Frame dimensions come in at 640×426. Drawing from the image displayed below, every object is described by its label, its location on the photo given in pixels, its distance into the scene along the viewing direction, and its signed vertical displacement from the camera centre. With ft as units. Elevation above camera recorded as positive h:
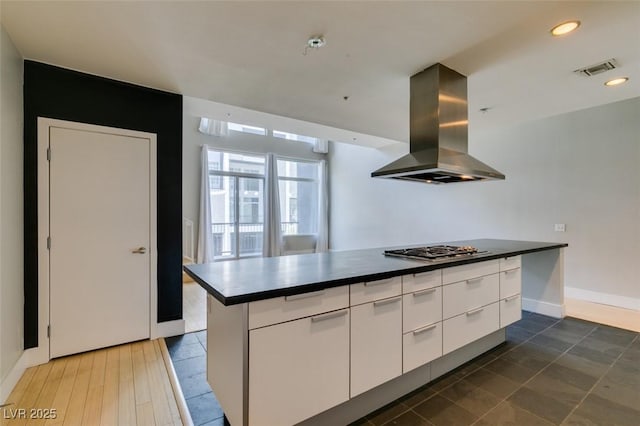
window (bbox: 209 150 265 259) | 22.93 +0.56
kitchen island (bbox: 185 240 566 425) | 4.42 -2.19
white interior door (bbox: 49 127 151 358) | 8.16 -0.89
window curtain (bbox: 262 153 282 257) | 24.49 -0.17
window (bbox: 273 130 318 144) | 25.52 +6.52
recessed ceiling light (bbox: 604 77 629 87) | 9.19 +4.15
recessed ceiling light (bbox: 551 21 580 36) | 6.39 +4.08
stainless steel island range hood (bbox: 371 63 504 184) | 8.14 +2.33
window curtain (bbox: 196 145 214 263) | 21.43 -0.75
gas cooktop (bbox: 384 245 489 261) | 7.32 -1.13
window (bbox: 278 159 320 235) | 26.22 +1.35
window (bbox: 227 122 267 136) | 23.20 +6.55
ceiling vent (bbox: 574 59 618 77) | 8.18 +4.13
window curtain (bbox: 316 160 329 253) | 27.25 +0.02
